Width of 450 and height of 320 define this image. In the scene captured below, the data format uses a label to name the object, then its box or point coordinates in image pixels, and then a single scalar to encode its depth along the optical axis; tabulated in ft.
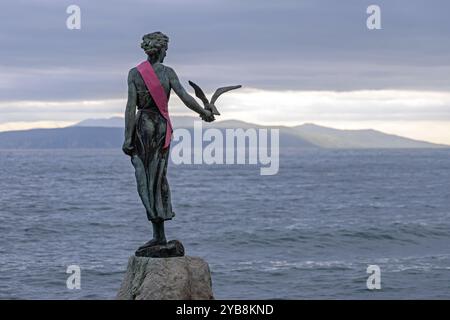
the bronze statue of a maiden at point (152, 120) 49.24
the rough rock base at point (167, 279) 49.14
